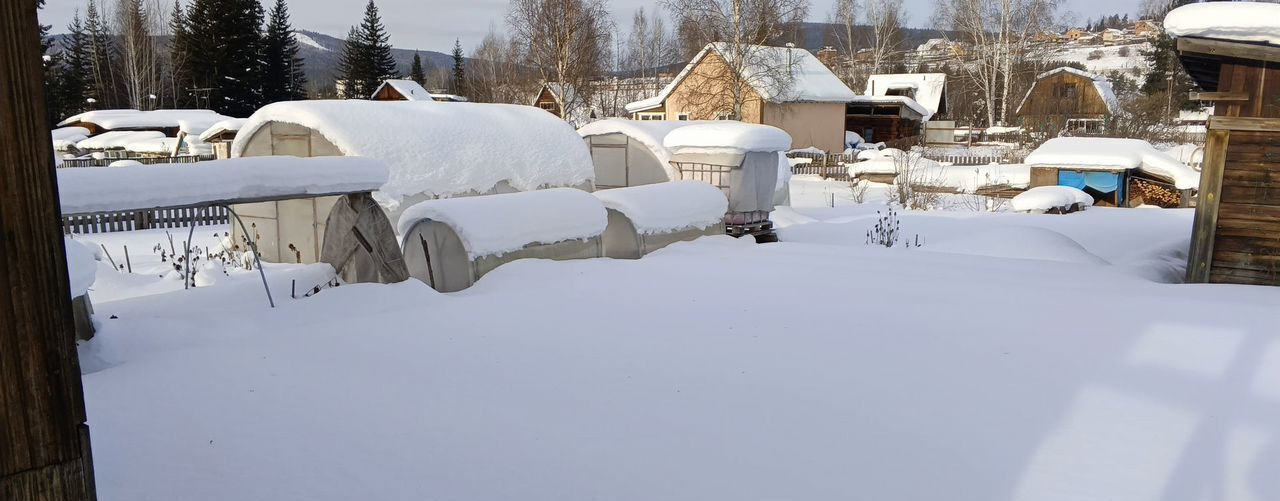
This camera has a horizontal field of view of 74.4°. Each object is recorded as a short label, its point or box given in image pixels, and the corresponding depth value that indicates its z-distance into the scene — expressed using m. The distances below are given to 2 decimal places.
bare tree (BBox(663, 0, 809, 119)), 30.34
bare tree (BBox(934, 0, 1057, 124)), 40.19
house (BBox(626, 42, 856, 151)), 33.31
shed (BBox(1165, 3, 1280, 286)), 8.19
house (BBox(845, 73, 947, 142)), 42.56
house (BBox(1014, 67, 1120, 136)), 43.97
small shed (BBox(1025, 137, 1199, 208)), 18.14
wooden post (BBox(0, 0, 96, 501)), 1.09
